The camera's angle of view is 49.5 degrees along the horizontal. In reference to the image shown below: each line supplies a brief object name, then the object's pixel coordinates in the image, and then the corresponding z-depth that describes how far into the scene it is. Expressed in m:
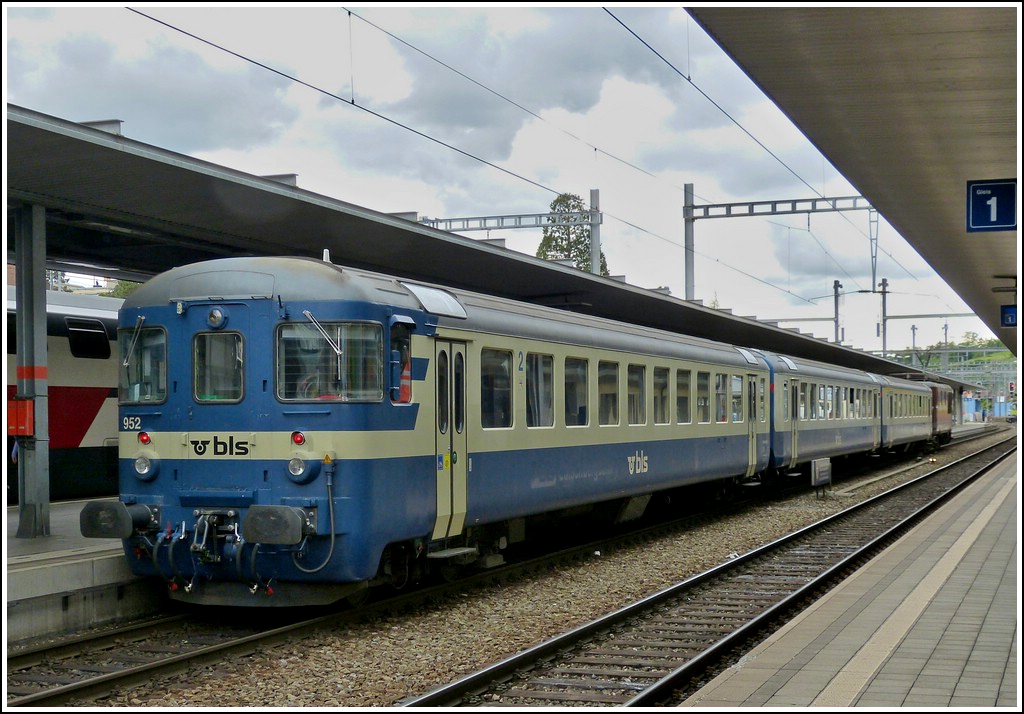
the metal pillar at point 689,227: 27.25
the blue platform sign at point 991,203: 10.75
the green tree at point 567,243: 77.75
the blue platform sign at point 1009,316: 23.87
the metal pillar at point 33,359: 10.88
